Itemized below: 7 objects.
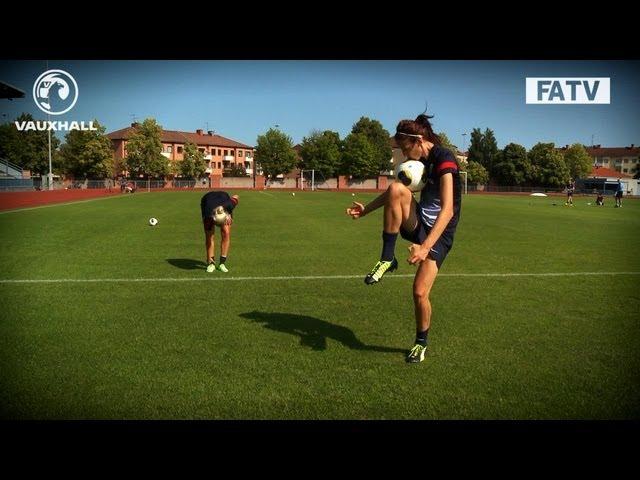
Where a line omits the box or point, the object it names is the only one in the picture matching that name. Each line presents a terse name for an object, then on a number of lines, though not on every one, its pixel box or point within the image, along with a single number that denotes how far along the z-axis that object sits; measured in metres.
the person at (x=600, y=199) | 32.02
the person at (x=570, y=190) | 30.09
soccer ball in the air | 4.04
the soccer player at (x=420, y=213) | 3.98
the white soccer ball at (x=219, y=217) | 8.09
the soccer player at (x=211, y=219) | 8.16
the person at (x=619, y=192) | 29.20
